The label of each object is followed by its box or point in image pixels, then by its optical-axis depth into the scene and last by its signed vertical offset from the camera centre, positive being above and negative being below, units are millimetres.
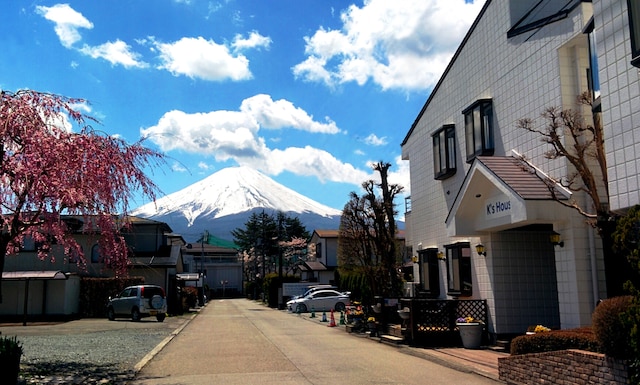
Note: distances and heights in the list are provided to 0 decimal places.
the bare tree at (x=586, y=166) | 11227 +2173
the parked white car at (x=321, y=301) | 39156 -1529
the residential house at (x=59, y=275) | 30953 +361
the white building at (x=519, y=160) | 9242 +2617
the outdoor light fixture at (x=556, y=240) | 12531 +740
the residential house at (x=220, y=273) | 92688 +1015
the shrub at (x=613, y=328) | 7820 -729
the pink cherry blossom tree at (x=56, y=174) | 9258 +1742
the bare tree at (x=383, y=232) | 21781 +1724
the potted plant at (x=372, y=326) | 19844 -1672
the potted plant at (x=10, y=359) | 8766 -1164
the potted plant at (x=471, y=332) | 15242 -1461
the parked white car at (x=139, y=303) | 30297 -1161
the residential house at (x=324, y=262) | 58038 +1680
